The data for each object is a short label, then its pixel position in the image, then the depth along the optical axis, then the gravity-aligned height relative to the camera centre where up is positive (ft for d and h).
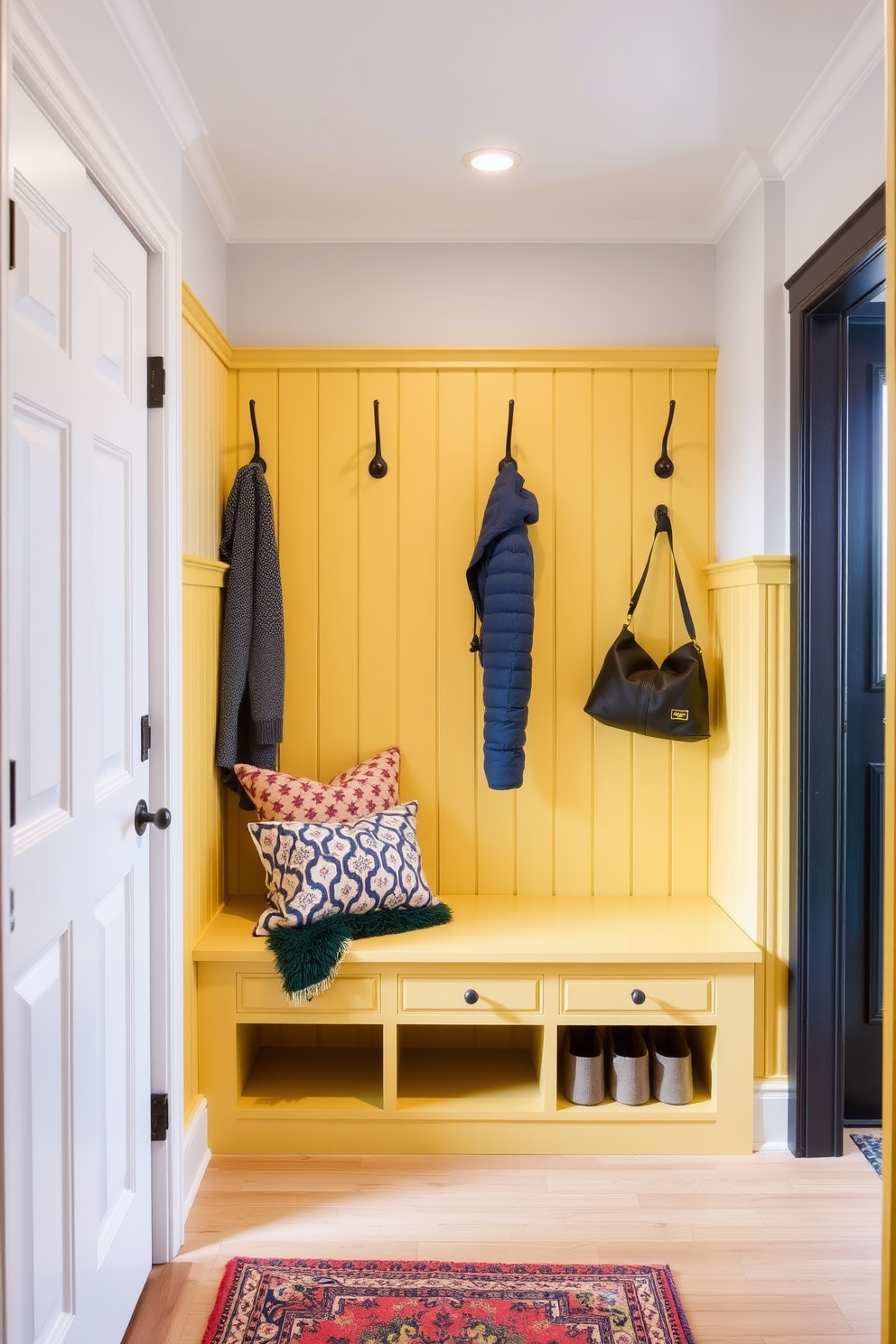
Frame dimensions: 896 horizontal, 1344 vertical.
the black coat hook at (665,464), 9.65 +1.96
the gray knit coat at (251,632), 8.91 +0.30
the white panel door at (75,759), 4.59 -0.51
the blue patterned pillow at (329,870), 8.27 -1.74
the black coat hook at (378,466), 9.61 +1.94
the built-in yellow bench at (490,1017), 8.23 -2.97
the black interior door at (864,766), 8.73 -0.93
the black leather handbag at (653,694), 8.99 -0.27
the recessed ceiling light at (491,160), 8.11 +4.19
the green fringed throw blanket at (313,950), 7.95 -2.32
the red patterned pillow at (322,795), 8.81 -1.18
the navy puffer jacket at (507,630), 9.04 +0.31
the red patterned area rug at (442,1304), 6.11 -4.13
